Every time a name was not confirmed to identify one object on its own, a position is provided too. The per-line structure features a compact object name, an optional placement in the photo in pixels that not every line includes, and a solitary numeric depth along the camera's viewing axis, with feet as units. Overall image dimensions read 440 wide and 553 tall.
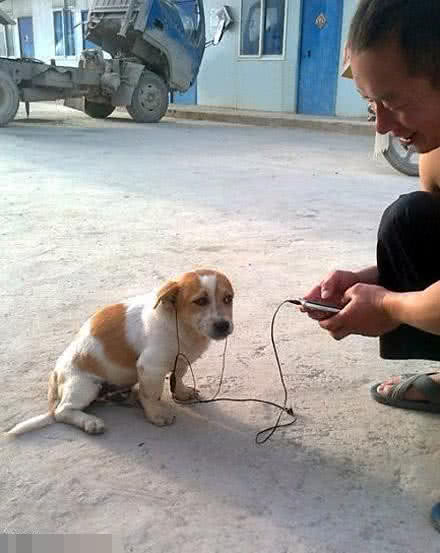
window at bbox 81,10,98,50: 61.52
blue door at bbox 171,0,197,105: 38.32
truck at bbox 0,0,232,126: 33.68
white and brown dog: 5.79
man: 3.93
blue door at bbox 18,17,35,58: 72.59
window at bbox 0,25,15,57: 76.43
